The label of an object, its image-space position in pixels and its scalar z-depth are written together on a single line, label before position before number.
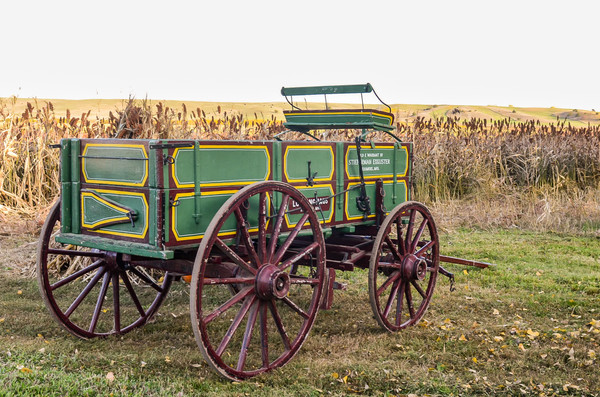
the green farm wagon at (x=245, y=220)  4.39
